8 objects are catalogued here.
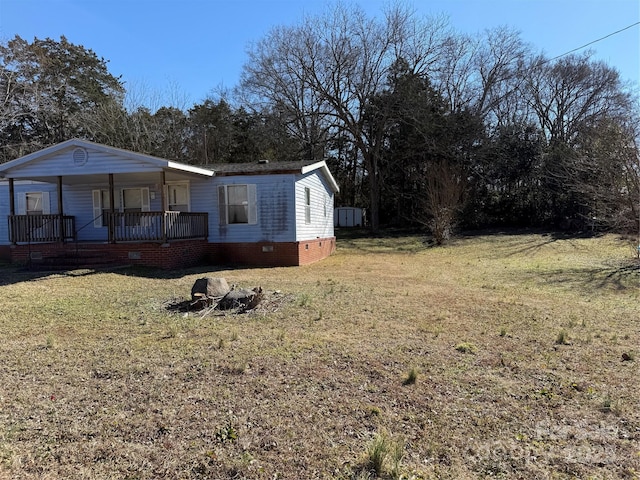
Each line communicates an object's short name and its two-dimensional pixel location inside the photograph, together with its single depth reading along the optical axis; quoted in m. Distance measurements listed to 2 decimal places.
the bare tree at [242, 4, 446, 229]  25.58
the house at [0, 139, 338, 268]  11.94
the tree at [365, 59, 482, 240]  24.66
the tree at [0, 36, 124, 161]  23.75
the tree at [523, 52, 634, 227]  25.61
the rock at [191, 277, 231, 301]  6.99
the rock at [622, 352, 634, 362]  4.42
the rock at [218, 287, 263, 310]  6.77
